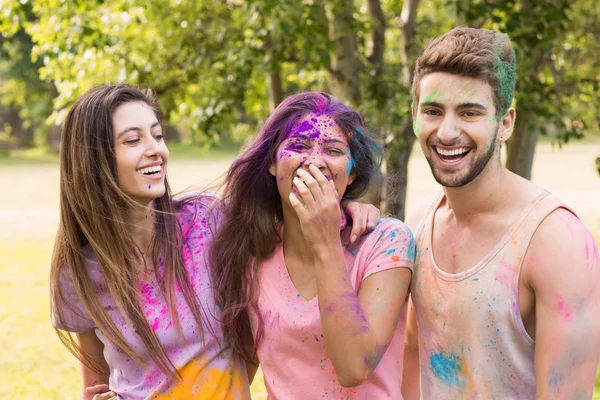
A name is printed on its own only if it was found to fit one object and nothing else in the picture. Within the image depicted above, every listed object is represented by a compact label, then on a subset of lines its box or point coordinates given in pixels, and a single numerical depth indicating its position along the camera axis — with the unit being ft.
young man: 7.45
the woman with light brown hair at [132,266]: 8.73
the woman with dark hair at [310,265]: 7.63
